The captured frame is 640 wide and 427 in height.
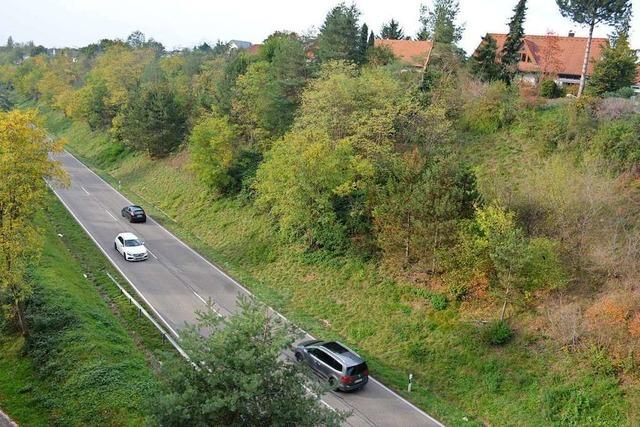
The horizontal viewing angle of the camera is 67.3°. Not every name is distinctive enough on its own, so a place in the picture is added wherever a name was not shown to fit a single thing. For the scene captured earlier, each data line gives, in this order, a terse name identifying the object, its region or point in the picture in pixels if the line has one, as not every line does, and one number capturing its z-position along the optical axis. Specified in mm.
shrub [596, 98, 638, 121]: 28000
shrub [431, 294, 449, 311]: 21672
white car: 28938
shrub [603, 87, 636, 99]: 29906
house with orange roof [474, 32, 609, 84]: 38531
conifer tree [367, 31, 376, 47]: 45253
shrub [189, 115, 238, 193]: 36438
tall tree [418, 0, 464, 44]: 36312
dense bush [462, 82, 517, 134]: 32781
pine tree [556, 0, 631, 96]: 30641
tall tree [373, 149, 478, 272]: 21094
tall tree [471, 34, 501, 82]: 35906
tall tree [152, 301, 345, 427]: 9656
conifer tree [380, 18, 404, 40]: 70194
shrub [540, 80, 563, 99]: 33812
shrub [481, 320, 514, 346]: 18953
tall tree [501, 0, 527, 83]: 37125
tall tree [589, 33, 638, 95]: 31094
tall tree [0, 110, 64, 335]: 17734
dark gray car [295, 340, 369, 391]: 17797
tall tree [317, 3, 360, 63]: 36938
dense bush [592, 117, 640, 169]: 24355
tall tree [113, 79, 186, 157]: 46719
